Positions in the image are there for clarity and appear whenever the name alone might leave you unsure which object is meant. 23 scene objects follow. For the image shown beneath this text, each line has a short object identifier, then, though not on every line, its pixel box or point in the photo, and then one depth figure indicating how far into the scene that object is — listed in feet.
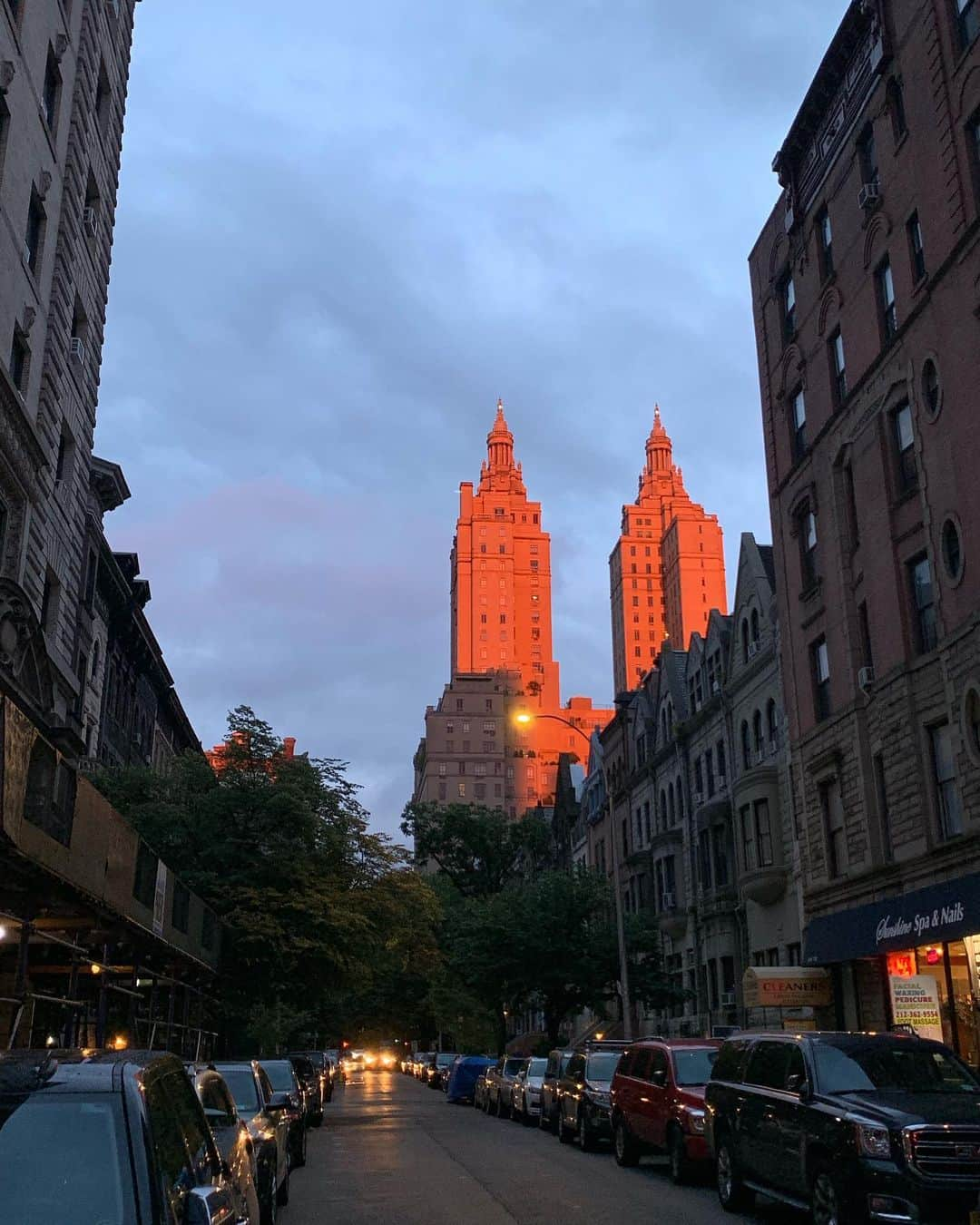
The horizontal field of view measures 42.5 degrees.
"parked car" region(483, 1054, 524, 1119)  110.42
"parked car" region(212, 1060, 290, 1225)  40.73
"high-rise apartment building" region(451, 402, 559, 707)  634.43
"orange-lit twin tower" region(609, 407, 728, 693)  595.88
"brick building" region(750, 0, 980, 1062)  78.74
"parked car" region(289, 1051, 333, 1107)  127.85
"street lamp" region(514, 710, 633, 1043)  105.91
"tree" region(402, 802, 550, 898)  261.85
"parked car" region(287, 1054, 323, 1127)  90.22
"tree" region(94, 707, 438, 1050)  94.17
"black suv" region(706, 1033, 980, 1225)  34.96
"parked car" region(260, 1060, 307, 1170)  60.59
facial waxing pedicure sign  76.48
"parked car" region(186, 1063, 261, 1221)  28.76
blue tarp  145.79
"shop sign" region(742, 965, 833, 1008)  94.17
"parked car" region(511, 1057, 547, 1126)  97.86
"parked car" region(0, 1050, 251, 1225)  16.34
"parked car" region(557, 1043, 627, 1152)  71.05
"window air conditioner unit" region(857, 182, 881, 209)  93.40
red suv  54.24
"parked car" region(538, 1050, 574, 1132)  84.89
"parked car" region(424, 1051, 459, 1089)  196.34
